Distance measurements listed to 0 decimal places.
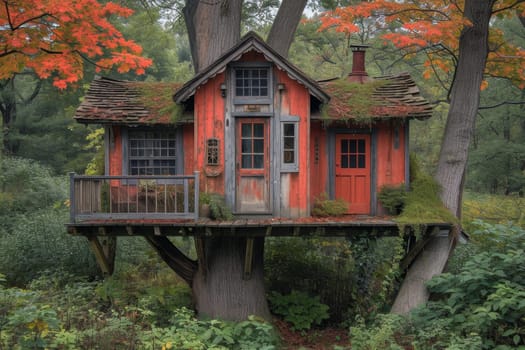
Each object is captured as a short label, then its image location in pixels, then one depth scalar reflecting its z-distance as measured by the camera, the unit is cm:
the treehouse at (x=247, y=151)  984
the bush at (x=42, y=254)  1520
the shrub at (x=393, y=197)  1055
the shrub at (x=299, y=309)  1276
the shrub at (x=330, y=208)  1042
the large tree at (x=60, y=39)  997
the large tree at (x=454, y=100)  1162
